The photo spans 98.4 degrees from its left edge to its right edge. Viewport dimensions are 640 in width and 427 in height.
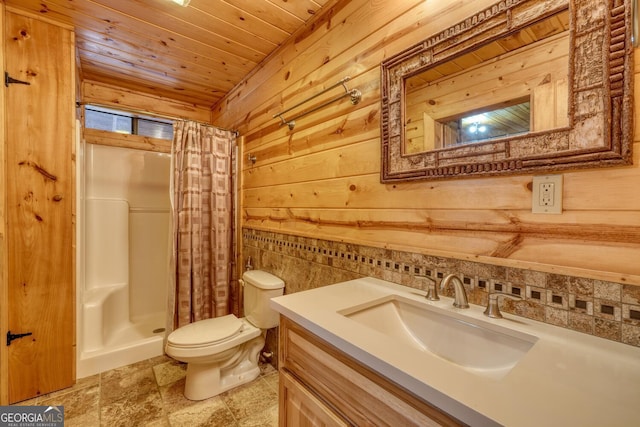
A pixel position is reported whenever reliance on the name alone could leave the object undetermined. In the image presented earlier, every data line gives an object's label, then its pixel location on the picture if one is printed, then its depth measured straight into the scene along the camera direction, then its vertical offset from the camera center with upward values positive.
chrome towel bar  1.40 +0.61
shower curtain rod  1.95 +0.74
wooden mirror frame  0.70 +0.31
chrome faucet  0.92 -0.28
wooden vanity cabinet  0.60 -0.48
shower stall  2.12 -0.40
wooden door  1.65 +0.03
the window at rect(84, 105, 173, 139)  2.51 +0.85
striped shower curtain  2.08 -0.10
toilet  1.60 -0.80
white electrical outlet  0.79 +0.05
